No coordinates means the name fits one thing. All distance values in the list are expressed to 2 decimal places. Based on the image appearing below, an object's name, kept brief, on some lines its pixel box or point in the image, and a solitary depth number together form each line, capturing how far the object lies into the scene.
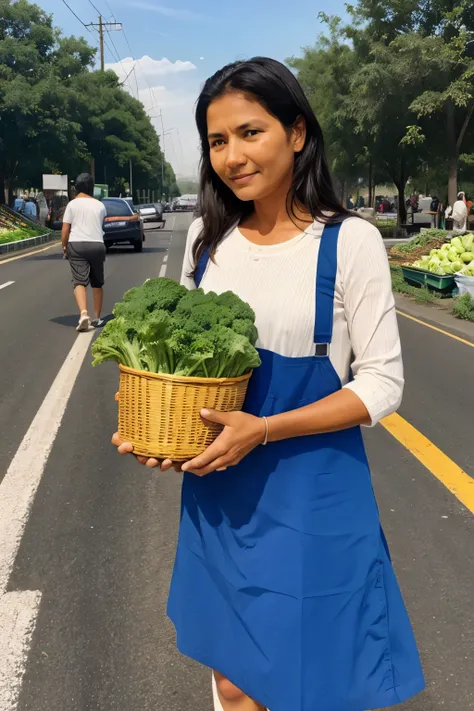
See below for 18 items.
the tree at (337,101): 30.66
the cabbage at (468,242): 12.97
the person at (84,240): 9.12
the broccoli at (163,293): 1.63
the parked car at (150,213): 47.47
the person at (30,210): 37.36
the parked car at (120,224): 23.39
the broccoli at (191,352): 1.52
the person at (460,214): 19.03
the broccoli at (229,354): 1.50
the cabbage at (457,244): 12.95
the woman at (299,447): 1.55
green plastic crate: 12.80
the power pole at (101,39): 64.38
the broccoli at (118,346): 1.61
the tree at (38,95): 33.38
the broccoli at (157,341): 1.56
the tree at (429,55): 22.95
